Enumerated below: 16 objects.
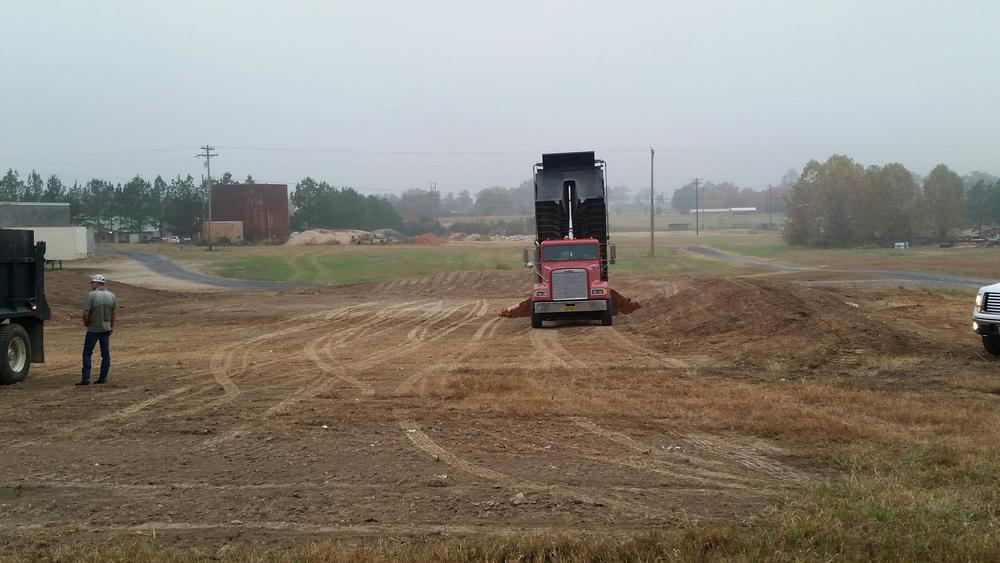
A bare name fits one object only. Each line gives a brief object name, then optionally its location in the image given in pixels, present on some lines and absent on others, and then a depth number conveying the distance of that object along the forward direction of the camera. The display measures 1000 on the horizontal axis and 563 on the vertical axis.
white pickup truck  14.09
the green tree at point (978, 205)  80.69
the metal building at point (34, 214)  49.94
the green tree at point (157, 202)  104.19
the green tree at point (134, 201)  102.19
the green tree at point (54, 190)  97.94
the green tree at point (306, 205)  111.12
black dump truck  13.76
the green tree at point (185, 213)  99.25
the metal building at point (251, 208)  96.00
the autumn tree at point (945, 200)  73.69
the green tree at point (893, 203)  75.12
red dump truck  22.50
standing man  13.41
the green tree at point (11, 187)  101.06
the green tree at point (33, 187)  99.31
